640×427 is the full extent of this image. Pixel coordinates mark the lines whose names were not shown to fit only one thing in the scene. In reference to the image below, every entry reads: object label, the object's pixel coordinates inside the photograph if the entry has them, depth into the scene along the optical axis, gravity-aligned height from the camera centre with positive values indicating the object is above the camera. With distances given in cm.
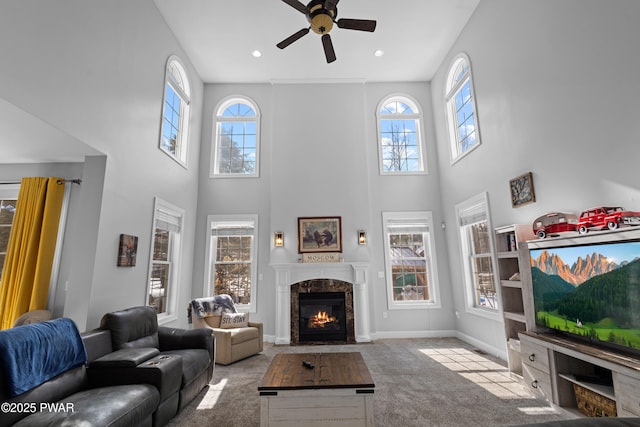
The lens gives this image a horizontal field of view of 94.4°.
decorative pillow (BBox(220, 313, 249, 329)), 463 -85
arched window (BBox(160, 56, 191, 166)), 501 +279
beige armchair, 425 -96
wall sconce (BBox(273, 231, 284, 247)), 590 +52
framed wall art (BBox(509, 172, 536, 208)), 367 +91
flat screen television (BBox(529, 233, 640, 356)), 225 -24
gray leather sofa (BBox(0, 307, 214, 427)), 185 -88
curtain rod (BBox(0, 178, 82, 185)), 366 +107
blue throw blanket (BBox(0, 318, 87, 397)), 188 -58
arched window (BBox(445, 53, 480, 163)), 513 +284
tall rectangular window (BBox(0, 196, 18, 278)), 369 +64
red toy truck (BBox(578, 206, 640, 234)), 232 +35
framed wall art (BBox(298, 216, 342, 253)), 594 +61
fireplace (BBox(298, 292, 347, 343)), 558 -99
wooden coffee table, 227 -105
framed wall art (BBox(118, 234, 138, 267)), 361 +21
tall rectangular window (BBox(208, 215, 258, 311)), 596 +17
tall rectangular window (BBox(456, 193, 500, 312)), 473 +16
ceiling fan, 310 +265
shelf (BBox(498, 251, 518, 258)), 358 +10
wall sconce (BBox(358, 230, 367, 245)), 595 +54
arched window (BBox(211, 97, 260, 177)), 648 +281
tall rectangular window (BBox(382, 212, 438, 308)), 603 +9
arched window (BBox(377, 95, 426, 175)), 653 +286
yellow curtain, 334 +23
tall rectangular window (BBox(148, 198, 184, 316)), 464 +16
